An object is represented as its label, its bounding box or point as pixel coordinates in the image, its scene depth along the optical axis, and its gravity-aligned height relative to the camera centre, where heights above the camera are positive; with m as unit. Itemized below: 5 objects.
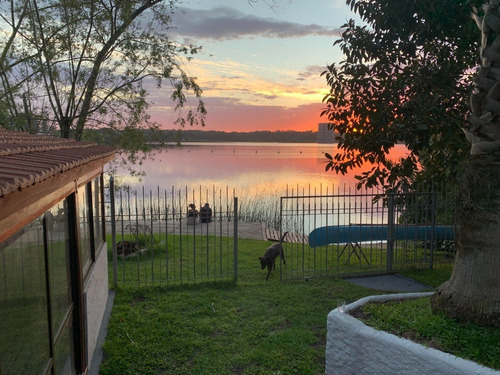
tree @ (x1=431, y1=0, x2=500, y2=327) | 4.16 -0.65
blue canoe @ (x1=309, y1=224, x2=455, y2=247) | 9.62 -2.13
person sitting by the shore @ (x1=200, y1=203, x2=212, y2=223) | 14.07 -2.19
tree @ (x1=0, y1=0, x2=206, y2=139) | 11.42 +2.73
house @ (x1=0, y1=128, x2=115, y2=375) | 2.09 -0.88
